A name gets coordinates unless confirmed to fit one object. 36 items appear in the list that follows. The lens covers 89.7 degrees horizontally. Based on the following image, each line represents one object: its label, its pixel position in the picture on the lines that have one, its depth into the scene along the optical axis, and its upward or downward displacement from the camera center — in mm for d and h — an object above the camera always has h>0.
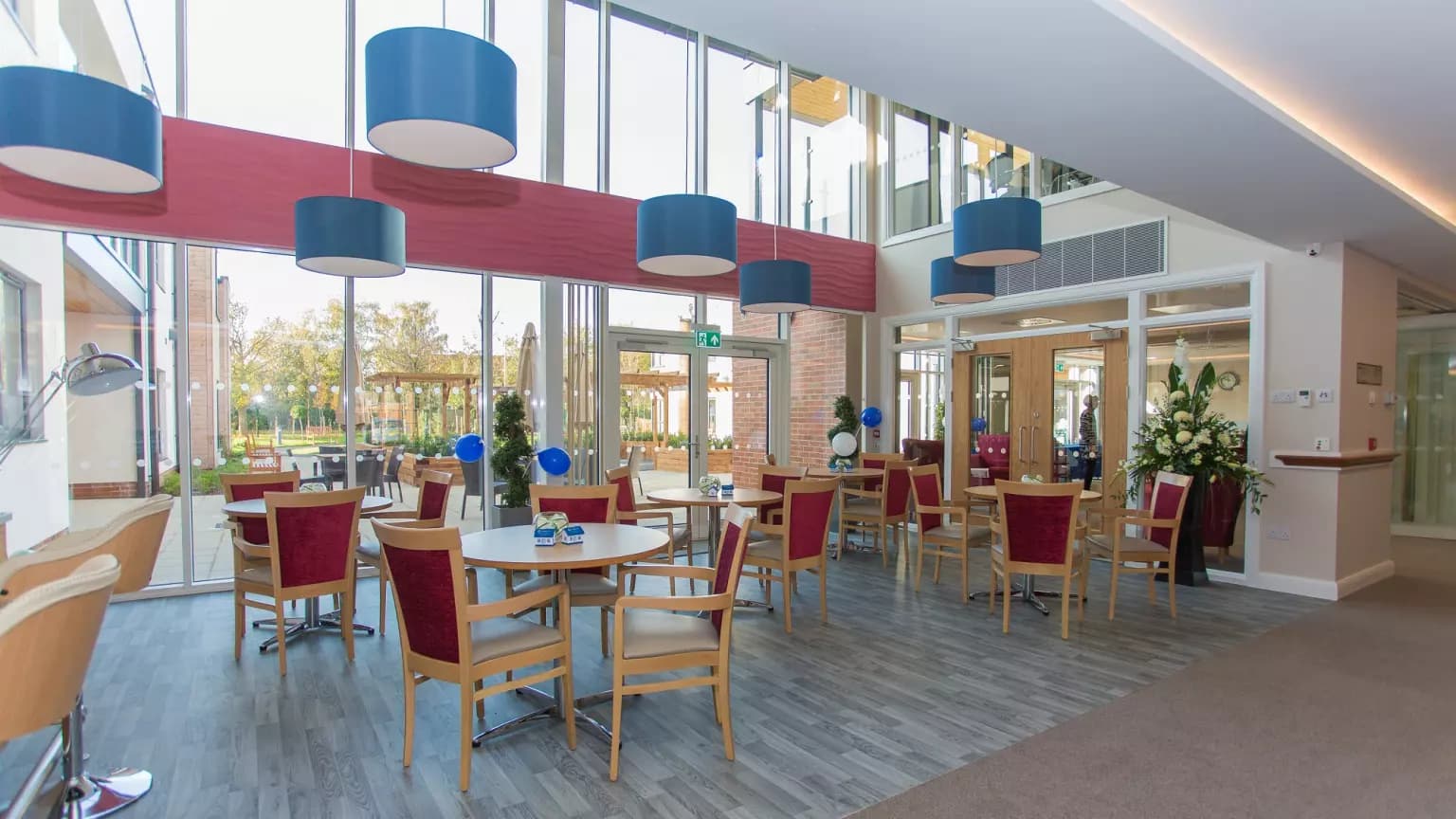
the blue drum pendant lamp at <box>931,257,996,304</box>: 6223 +1000
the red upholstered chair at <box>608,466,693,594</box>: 5340 -826
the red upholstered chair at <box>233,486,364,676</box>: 3900 -855
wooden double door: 7059 -30
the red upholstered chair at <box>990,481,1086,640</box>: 4562 -829
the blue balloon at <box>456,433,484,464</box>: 6523 -450
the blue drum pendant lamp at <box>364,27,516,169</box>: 2770 +1202
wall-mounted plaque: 6051 +213
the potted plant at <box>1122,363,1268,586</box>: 5934 -451
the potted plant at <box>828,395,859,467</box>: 8859 -218
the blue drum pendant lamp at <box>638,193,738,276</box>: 4363 +1019
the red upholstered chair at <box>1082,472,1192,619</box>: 4984 -993
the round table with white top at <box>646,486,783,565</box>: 4957 -696
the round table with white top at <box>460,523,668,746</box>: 3023 -679
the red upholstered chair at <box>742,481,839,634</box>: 4672 -898
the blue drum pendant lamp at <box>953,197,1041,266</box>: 4730 +1118
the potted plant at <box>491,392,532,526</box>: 6727 -569
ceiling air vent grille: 6641 +1342
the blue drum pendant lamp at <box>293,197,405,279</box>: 4348 +1003
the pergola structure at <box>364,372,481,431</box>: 6453 +157
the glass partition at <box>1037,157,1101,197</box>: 7266 +2230
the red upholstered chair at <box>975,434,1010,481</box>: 7992 -603
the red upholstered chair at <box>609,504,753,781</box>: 2863 -991
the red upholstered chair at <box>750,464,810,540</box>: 6004 -720
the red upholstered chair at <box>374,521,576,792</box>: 2725 -876
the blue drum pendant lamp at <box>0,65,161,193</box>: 2951 +1129
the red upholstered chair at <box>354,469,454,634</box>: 4991 -793
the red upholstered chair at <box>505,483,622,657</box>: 4332 -618
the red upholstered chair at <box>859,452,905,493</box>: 7438 -648
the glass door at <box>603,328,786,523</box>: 7668 -95
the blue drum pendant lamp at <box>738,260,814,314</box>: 6004 +948
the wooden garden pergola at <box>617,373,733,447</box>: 7750 +166
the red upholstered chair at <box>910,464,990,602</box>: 5469 -992
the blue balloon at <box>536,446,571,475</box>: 6543 -558
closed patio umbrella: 7004 +288
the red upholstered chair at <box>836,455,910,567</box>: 6605 -996
